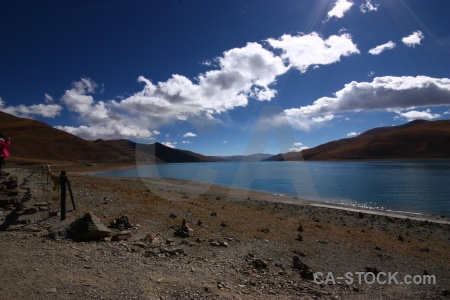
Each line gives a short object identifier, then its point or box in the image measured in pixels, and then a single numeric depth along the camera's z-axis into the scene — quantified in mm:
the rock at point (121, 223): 12080
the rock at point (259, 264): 9697
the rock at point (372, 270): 10845
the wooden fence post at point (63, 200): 11992
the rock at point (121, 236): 10328
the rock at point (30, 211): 12499
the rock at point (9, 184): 14312
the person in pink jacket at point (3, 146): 14039
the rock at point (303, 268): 9562
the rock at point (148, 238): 10716
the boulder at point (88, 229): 9961
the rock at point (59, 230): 9977
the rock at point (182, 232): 12148
